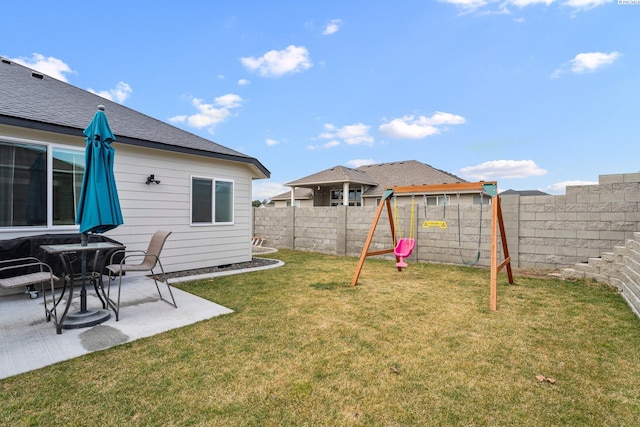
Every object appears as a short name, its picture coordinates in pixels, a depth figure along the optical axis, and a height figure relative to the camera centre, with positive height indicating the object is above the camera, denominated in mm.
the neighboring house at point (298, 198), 24672 +1246
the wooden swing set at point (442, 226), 4352 -198
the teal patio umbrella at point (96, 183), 3285 +316
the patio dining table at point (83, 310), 3055 -1138
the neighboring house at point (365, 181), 19359 +2144
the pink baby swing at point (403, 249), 5953 -753
